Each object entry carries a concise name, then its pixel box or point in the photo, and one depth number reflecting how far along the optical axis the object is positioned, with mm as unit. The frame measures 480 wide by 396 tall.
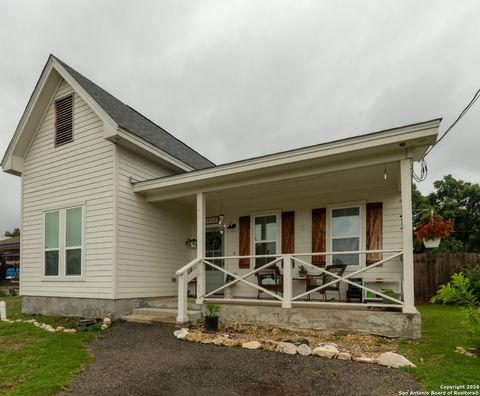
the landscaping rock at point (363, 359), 4285
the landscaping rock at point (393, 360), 4055
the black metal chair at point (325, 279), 6921
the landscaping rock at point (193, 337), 5676
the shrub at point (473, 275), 9648
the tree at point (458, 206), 22922
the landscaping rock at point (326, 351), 4559
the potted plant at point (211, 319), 6219
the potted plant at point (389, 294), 6405
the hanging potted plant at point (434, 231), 6297
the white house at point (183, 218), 6113
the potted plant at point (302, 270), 7924
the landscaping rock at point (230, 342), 5305
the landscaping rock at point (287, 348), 4814
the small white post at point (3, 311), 8406
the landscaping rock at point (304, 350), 4734
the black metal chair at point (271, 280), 7233
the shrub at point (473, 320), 4266
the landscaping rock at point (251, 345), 5117
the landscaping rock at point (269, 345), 5020
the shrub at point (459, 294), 4375
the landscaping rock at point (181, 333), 5809
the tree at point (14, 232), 47269
